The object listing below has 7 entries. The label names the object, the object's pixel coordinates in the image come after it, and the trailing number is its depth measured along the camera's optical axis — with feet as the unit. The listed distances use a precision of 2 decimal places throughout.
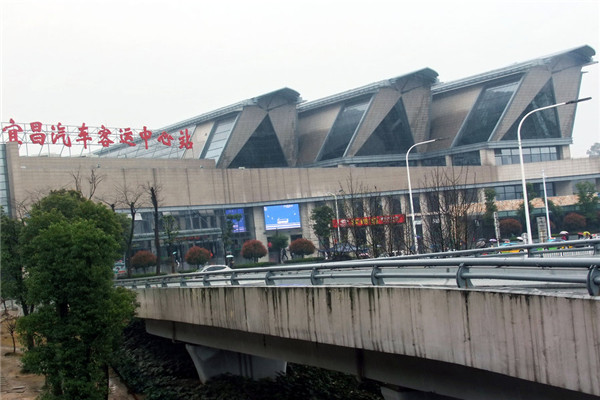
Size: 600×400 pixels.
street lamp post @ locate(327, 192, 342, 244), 139.65
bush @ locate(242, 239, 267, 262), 168.45
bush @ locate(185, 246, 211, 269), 152.35
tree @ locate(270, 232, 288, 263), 181.37
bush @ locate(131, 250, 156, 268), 148.36
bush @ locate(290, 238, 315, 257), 162.71
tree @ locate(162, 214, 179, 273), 149.79
